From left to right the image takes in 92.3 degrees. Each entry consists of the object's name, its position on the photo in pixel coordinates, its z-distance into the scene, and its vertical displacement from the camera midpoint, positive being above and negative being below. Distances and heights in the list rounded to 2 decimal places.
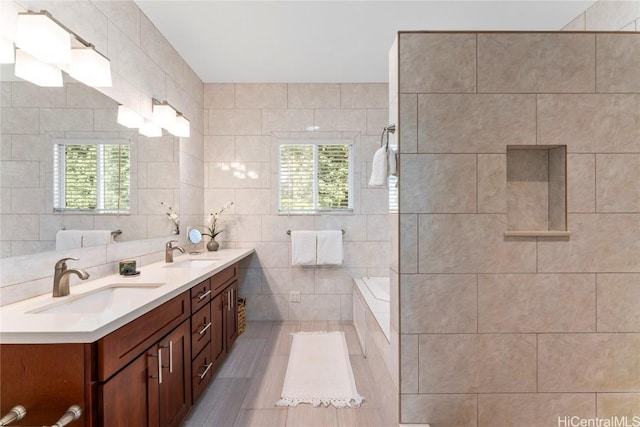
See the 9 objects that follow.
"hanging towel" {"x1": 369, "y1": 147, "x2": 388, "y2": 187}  1.56 +0.22
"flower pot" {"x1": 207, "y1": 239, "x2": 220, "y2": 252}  3.14 -0.35
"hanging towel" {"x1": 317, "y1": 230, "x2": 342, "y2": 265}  3.27 -0.39
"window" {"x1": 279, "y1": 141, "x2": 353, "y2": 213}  3.43 +0.42
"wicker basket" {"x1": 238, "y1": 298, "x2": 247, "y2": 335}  3.06 -1.07
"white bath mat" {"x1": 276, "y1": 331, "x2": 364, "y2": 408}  2.04 -1.24
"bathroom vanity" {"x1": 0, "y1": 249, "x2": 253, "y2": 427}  1.00 -0.54
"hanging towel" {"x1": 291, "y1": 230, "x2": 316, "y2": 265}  3.28 -0.40
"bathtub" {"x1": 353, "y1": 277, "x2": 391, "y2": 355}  2.07 -0.73
